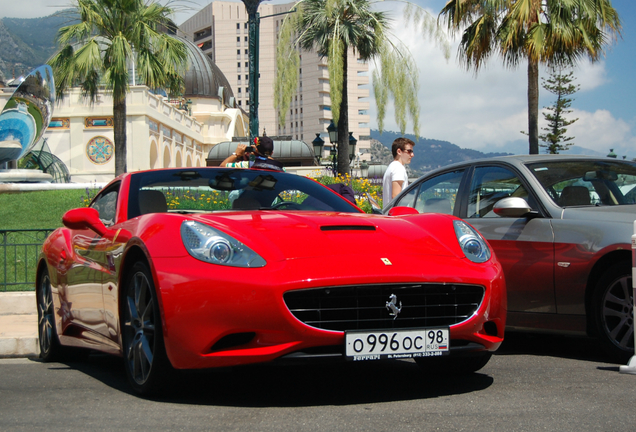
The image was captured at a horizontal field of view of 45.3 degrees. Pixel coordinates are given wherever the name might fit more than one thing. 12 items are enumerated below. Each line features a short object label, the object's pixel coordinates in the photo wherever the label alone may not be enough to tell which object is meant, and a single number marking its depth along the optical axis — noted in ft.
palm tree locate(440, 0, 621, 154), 59.93
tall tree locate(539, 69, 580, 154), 223.71
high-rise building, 442.50
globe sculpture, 105.60
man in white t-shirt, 28.58
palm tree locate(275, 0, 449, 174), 58.13
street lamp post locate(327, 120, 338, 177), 77.00
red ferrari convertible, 11.76
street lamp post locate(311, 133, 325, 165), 84.69
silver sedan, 16.55
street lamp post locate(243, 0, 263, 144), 51.42
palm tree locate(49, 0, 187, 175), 76.28
